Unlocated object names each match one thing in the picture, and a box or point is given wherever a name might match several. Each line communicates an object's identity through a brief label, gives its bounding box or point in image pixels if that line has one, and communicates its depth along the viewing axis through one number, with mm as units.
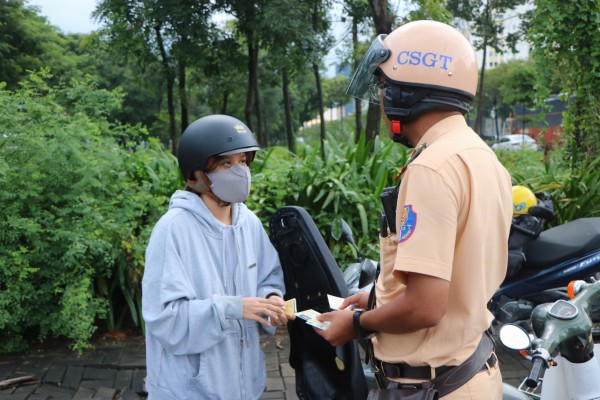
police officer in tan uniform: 1613
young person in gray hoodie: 2242
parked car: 11179
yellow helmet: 4254
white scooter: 1849
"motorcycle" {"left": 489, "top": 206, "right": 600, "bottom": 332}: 4078
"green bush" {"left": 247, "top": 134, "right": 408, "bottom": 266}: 5535
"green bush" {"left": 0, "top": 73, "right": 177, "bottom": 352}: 4383
